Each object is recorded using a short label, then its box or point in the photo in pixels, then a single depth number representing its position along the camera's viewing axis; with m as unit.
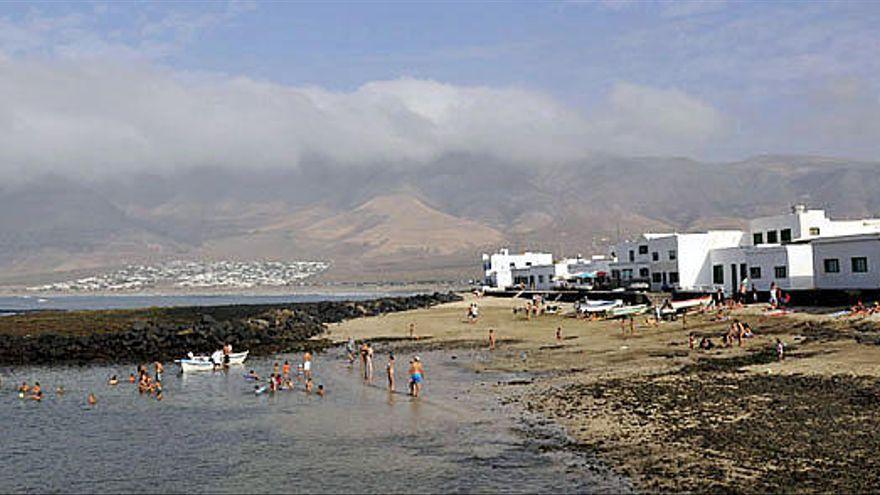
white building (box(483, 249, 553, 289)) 141.50
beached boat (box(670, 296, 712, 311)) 61.09
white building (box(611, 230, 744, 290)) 80.56
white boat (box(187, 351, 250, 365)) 52.39
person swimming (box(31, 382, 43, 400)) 41.94
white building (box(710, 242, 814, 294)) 63.62
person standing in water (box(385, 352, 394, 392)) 38.71
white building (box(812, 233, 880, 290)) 55.25
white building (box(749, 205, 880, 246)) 75.12
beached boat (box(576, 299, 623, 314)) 69.62
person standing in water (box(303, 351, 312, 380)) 42.59
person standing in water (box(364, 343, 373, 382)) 43.31
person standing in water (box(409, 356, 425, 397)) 36.62
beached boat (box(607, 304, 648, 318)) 65.69
